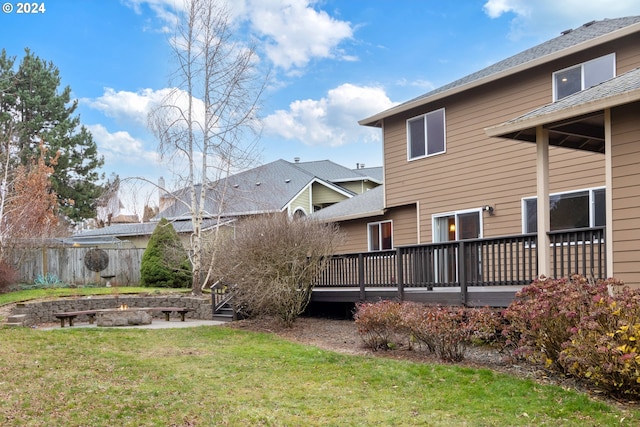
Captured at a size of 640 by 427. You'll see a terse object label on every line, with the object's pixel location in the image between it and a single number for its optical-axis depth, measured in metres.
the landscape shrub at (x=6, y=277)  15.48
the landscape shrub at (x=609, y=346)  5.11
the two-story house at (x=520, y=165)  6.82
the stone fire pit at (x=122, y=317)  12.58
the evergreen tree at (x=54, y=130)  27.23
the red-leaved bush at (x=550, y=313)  5.99
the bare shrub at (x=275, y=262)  11.43
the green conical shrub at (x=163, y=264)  18.36
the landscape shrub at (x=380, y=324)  8.27
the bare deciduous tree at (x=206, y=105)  15.62
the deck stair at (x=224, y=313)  13.65
